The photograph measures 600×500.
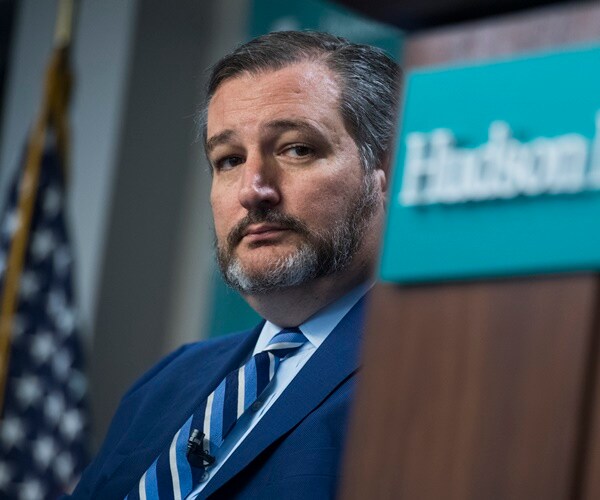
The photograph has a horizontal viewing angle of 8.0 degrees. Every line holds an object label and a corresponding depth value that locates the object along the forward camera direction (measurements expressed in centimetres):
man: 323
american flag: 479
